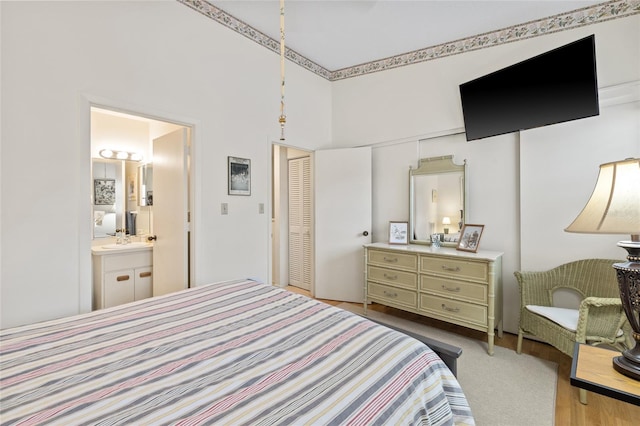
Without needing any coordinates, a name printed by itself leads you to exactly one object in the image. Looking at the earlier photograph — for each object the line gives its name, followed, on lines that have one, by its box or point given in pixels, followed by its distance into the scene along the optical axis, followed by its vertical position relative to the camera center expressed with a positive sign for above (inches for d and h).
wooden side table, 37.4 -23.1
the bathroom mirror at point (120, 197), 135.6 +7.1
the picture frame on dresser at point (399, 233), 135.8 -9.9
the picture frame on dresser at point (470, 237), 112.2 -10.1
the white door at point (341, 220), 148.5 -4.3
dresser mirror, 124.5 +5.1
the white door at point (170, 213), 104.7 -0.4
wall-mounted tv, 88.4 +40.9
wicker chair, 77.4 -28.3
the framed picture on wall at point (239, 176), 114.0 +14.5
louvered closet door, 171.5 -6.8
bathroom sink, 116.7 -14.1
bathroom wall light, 137.0 +27.5
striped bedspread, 31.5 -21.3
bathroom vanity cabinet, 109.7 -25.1
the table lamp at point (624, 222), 39.3 -1.5
